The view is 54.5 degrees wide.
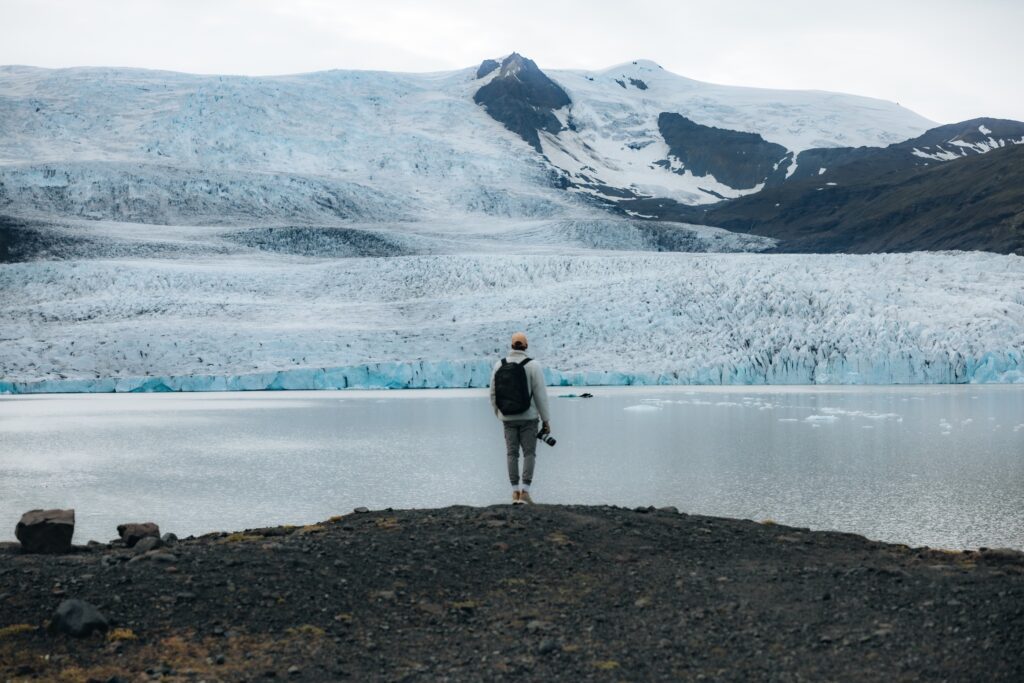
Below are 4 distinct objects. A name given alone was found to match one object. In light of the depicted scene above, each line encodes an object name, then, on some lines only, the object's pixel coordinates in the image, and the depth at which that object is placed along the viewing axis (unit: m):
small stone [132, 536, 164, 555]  6.50
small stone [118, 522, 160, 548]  7.14
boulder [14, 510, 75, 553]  6.74
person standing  7.97
